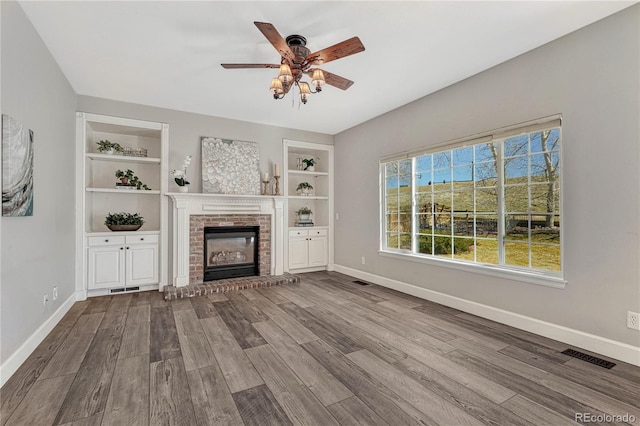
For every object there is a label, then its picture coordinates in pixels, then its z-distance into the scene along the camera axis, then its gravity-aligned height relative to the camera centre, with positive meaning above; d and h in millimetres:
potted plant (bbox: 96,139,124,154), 4223 +1024
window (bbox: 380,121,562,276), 2877 +164
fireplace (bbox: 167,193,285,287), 4434 -117
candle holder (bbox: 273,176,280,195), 5266 +523
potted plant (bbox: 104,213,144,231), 4170 -85
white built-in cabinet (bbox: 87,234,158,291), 4035 -654
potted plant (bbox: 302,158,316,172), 5837 +1047
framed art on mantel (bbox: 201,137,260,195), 4781 +844
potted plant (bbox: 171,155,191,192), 4449 +608
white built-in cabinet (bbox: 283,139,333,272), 5562 +207
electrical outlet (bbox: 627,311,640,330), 2252 -831
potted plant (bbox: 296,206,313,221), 5934 +32
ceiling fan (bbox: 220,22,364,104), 2303 +1349
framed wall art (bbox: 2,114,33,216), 2062 +372
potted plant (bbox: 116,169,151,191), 4312 +551
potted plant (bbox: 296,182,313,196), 5864 +561
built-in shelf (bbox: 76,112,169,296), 3988 +147
